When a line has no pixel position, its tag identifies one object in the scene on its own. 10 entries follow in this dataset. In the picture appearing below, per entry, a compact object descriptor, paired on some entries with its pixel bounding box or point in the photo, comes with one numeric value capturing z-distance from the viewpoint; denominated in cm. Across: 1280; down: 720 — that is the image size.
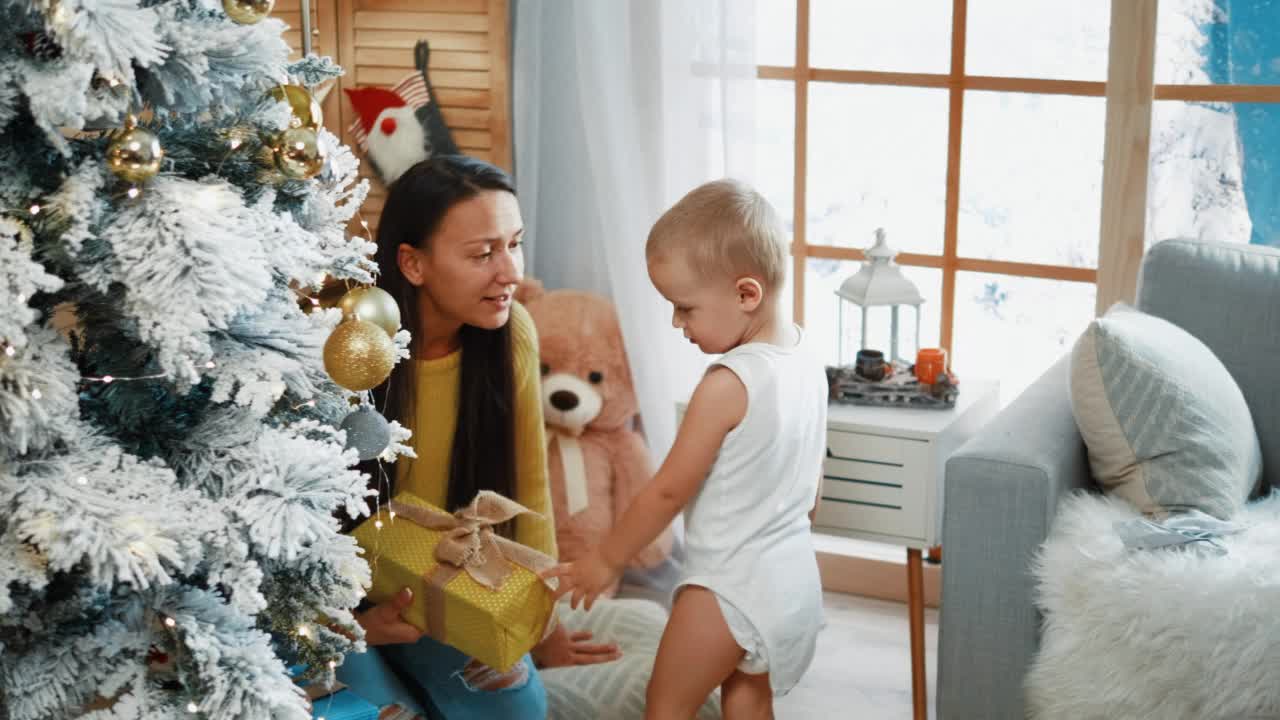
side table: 237
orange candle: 250
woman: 198
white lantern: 249
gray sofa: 198
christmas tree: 105
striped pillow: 202
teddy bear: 290
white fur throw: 173
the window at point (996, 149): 264
